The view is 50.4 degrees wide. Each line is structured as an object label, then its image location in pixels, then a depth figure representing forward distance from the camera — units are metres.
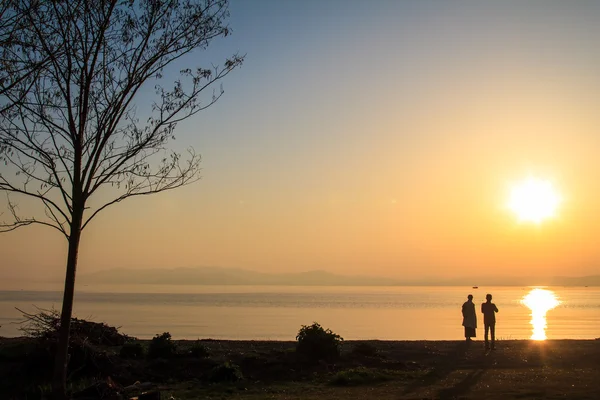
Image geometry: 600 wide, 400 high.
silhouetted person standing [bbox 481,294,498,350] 25.83
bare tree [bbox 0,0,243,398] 14.31
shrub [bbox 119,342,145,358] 20.77
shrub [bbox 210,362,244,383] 18.38
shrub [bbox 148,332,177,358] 20.86
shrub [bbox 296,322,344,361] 21.61
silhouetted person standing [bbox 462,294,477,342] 27.36
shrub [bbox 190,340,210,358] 21.27
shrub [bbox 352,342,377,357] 22.62
